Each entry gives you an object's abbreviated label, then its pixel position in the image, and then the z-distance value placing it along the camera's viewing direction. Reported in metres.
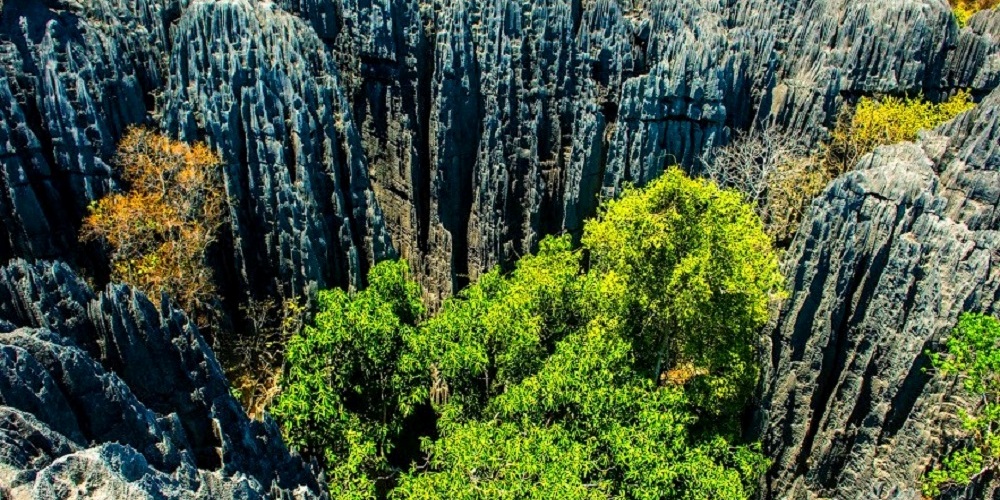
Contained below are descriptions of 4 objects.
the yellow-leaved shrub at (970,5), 48.99
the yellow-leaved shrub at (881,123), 31.19
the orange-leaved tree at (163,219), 24.48
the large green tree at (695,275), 22.58
